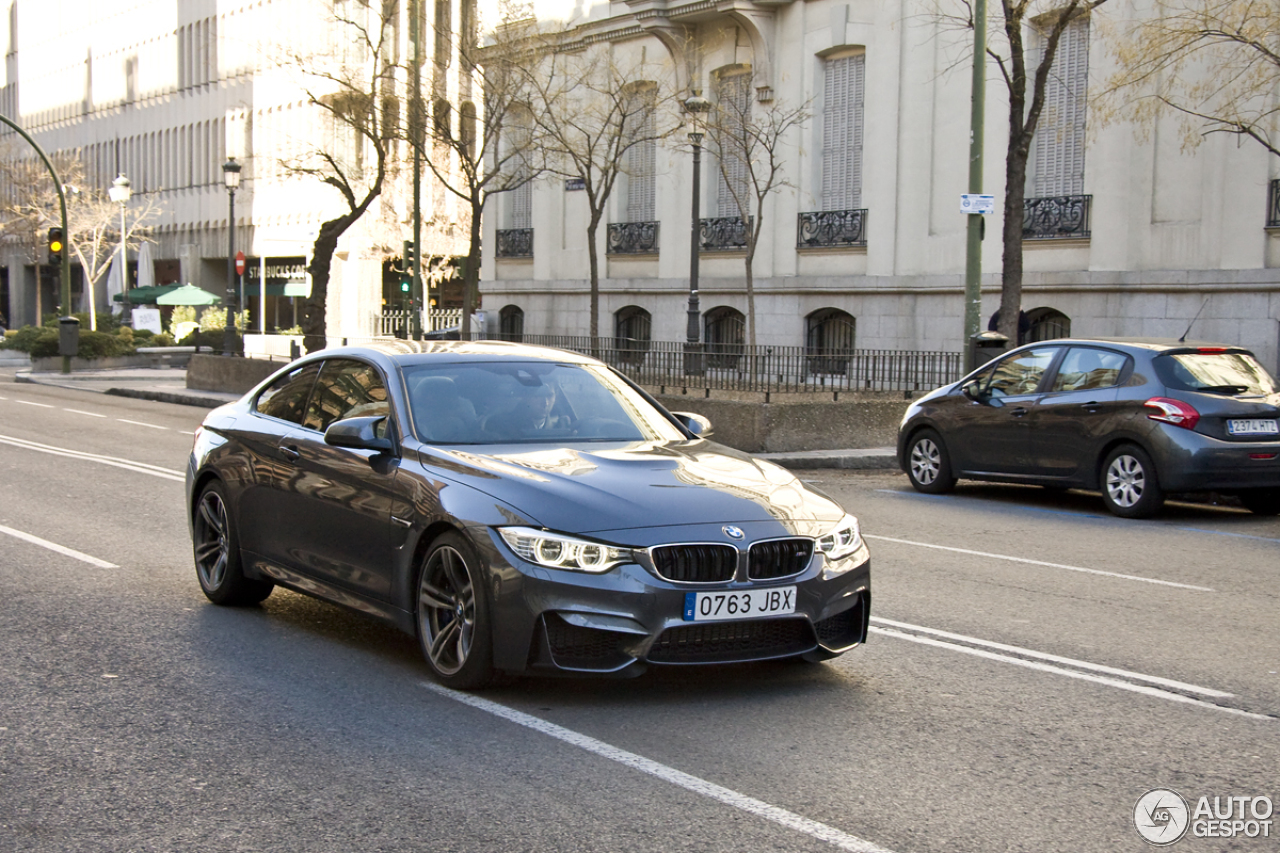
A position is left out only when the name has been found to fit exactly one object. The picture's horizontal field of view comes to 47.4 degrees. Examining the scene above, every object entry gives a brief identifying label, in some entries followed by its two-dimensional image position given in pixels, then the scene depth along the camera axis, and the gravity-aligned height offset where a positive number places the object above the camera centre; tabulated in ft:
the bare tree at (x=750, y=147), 94.68 +11.90
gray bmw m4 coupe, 18.80 -2.83
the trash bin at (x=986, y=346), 60.54 -0.94
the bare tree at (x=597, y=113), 103.45 +15.41
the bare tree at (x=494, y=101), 102.06 +15.72
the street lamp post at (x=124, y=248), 151.33 +9.30
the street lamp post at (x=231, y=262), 112.68 +4.74
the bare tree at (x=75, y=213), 217.15 +15.37
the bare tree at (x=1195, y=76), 64.44 +12.33
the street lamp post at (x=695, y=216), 88.58 +6.64
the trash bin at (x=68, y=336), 126.31 -2.07
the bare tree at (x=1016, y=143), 62.95 +7.94
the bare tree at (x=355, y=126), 105.19 +13.11
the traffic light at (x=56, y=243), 118.83 +5.70
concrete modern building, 185.57 +28.58
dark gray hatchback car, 41.60 -2.94
